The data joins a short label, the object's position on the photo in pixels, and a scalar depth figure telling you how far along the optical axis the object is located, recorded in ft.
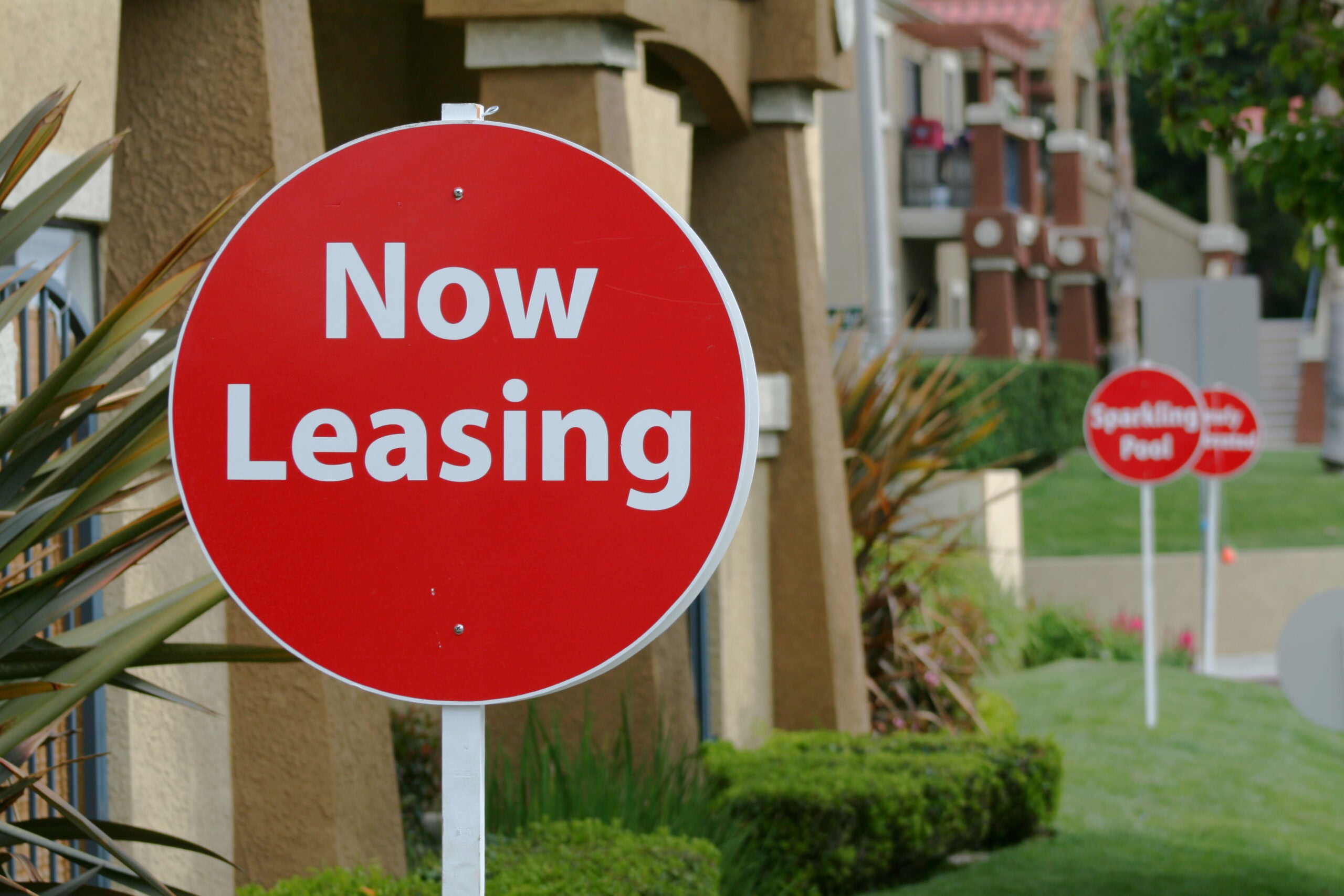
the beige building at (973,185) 166.50
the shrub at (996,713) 67.41
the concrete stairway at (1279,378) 233.55
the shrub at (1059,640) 106.22
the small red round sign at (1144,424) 83.10
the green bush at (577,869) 28.60
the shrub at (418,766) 44.88
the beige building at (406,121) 30.86
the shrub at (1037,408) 167.63
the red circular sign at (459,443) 14.52
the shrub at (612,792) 39.01
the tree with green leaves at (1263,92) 43.42
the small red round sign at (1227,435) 104.73
